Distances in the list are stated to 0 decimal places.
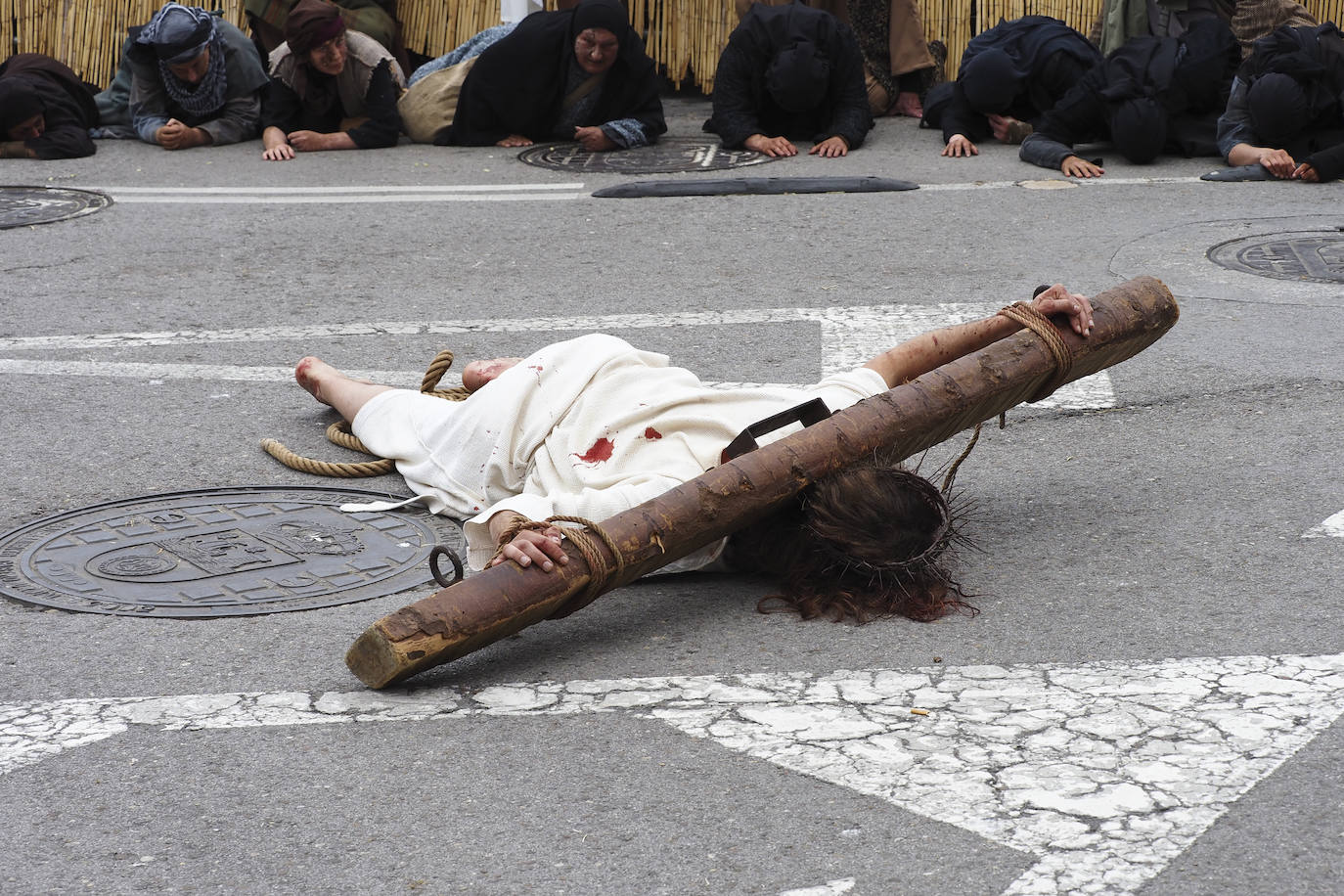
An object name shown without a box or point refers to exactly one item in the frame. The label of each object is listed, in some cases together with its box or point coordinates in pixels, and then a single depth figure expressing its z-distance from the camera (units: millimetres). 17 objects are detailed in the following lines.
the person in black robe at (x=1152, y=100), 17328
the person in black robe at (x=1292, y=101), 16375
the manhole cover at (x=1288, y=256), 12391
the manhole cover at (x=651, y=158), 18156
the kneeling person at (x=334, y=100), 19344
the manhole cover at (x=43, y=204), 15820
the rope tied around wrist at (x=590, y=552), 6137
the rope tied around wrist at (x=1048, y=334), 7254
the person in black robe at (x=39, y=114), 19031
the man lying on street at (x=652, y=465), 6504
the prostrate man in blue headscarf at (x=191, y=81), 19031
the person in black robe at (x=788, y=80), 18625
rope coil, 8742
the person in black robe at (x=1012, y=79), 18437
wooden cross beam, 5828
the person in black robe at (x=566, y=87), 19078
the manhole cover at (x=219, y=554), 7004
